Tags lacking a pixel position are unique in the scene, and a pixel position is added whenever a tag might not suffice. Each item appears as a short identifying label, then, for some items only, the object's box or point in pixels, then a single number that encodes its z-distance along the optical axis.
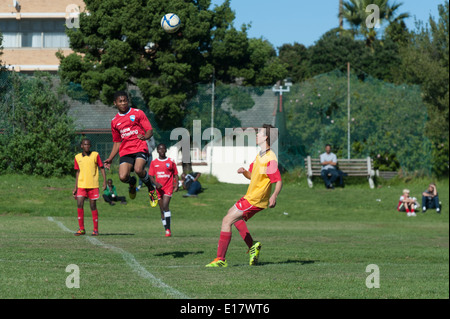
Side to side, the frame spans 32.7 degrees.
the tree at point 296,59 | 65.12
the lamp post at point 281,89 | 36.78
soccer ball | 19.86
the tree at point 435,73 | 35.41
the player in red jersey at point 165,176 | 18.16
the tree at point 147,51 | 33.09
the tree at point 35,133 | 27.78
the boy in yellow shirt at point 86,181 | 17.83
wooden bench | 33.97
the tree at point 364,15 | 70.75
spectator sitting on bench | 33.00
